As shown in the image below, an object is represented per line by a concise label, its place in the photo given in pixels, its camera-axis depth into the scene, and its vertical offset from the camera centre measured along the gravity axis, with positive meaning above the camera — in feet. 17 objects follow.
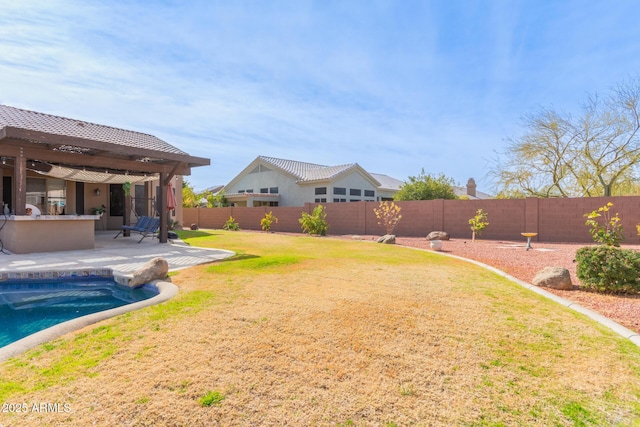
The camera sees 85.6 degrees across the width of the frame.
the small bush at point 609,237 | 26.37 -1.68
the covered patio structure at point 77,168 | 31.68 +5.41
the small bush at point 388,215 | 62.34 -0.07
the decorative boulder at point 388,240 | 47.88 -3.53
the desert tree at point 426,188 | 78.23 +6.11
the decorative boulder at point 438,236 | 53.72 -3.31
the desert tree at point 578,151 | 59.57 +11.85
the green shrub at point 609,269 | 19.21 -3.06
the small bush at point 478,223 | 50.85 -1.20
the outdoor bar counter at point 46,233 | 31.09 -1.85
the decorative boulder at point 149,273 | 20.84 -3.63
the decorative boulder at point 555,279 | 20.93 -3.94
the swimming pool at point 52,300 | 16.16 -5.05
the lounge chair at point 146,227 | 42.26 -1.61
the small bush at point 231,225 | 77.25 -2.48
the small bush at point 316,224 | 64.28 -1.79
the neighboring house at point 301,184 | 99.13 +9.29
